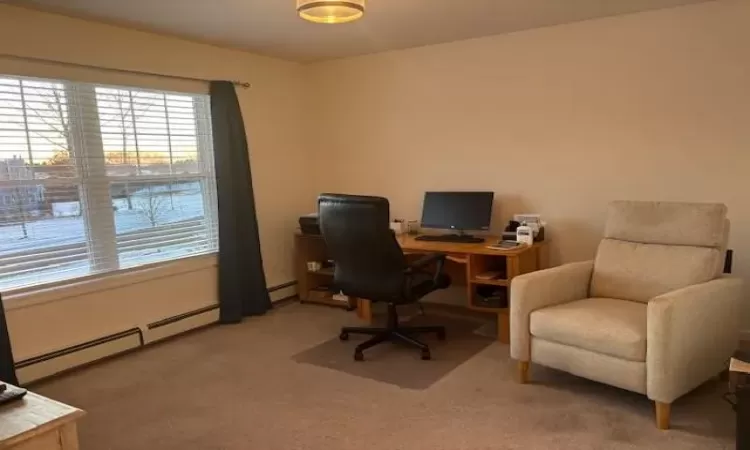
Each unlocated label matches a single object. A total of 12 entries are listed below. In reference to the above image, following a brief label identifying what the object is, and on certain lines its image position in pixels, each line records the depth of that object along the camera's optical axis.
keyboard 3.99
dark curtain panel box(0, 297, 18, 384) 3.02
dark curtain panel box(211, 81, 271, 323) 4.25
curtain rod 3.17
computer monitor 4.08
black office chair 3.18
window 3.22
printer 4.59
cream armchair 2.43
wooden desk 3.60
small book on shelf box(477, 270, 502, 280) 3.68
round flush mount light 2.59
